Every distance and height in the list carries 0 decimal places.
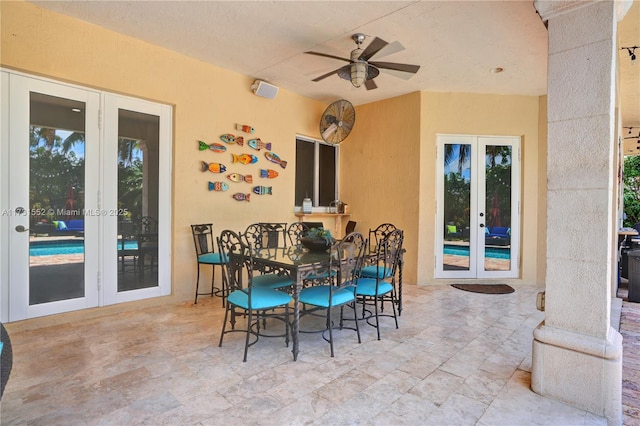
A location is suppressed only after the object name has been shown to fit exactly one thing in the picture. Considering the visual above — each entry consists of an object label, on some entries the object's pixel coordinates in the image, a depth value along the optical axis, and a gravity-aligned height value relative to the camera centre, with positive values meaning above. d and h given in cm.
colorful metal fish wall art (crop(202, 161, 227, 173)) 419 +51
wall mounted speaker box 457 +166
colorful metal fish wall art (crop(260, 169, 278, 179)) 480 +51
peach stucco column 189 -1
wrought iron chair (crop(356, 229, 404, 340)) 309 -67
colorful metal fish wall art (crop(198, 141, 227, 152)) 414 +77
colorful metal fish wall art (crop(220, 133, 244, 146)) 434 +91
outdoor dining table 251 -43
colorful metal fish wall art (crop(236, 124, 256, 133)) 450 +109
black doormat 470 -113
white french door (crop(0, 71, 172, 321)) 298 +9
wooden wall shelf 543 -16
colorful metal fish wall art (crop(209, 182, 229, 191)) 425 +28
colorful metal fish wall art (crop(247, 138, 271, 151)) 464 +90
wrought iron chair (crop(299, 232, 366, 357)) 265 -56
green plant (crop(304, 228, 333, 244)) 308 -24
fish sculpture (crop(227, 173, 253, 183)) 444 +41
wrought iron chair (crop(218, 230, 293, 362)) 254 -69
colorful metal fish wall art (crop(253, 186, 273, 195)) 474 +26
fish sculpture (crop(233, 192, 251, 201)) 452 +16
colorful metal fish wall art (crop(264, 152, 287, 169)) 488 +73
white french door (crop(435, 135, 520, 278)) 523 +7
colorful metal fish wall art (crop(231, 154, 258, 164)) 447 +68
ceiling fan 311 +139
